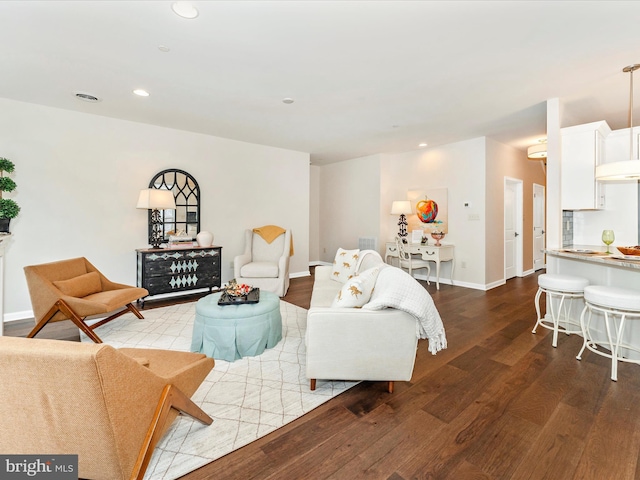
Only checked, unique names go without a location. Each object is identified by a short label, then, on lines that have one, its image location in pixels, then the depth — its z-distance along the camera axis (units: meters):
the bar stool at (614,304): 2.27
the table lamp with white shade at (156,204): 4.03
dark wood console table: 4.10
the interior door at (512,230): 5.82
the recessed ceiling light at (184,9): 1.94
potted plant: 3.11
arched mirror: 4.60
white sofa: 1.92
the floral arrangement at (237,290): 2.79
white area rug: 1.57
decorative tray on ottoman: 2.73
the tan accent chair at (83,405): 0.93
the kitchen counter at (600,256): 2.44
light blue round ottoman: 2.54
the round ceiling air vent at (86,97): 3.37
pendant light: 2.59
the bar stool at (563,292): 2.85
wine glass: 2.99
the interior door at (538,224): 6.61
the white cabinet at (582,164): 3.25
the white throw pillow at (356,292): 2.10
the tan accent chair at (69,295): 2.79
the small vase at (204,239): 4.65
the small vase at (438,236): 5.49
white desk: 5.28
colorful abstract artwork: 5.70
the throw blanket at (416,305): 1.83
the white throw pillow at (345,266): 3.58
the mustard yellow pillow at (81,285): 2.97
